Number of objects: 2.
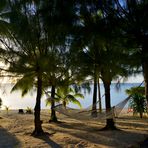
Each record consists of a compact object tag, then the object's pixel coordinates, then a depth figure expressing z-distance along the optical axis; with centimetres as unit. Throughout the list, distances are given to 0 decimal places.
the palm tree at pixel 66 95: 541
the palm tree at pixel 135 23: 247
